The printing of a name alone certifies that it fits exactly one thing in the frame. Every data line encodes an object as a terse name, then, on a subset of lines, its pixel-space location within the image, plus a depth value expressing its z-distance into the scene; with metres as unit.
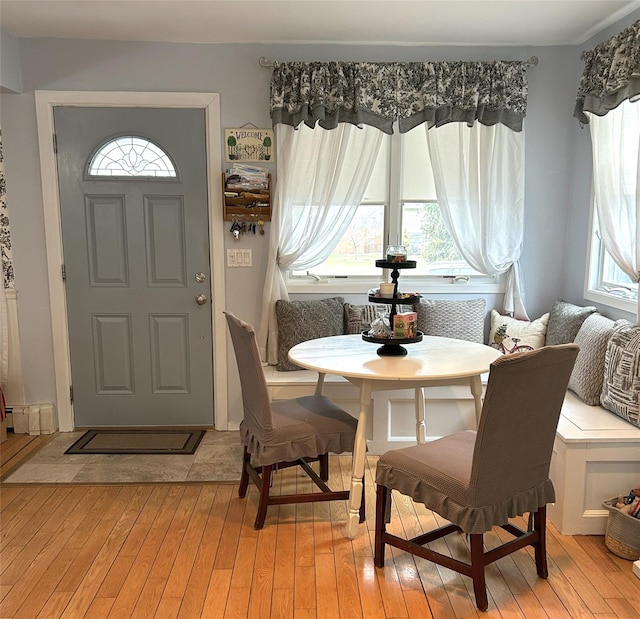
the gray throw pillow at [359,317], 3.63
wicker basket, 2.37
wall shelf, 3.55
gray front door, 3.55
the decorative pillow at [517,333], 3.59
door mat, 3.48
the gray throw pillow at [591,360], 2.94
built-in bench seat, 2.53
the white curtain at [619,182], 2.94
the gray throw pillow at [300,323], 3.57
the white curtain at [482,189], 3.57
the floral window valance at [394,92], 3.43
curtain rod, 3.45
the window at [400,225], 3.70
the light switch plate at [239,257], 3.68
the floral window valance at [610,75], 2.80
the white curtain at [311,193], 3.55
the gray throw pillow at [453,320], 3.63
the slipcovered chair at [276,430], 2.54
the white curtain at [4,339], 3.64
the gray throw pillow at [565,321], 3.32
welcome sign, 3.56
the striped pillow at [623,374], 2.64
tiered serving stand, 2.62
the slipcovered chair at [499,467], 1.97
